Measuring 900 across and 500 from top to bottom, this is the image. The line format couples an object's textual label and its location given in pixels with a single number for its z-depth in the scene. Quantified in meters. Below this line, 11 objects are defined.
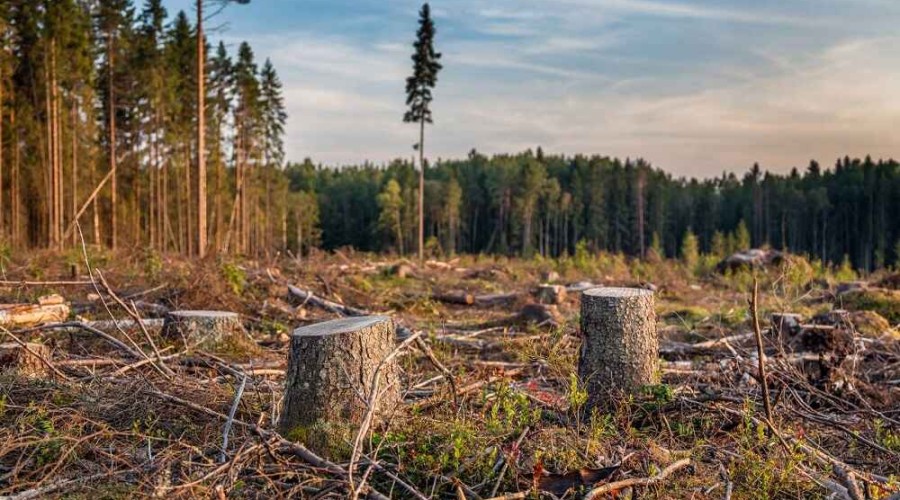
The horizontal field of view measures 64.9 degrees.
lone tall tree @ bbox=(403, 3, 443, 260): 33.44
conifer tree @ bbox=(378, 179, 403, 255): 75.62
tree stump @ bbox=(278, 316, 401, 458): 4.19
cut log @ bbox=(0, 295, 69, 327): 8.51
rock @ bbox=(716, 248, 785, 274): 22.52
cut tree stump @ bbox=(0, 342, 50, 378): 5.80
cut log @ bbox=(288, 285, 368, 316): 11.62
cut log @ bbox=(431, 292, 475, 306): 14.91
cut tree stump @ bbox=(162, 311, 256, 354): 8.02
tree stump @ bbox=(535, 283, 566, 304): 14.57
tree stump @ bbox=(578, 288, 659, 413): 5.16
